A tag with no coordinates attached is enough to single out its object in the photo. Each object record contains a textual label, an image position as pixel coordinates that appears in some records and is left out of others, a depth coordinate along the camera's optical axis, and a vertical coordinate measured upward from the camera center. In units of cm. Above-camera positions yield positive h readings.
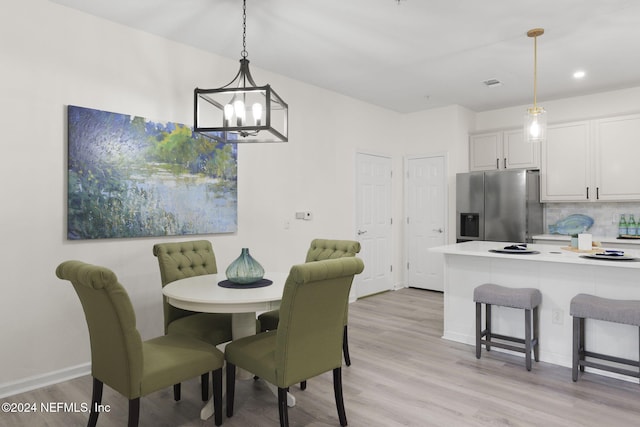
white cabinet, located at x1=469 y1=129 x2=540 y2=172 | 534 +86
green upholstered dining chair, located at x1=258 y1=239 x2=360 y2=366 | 300 -32
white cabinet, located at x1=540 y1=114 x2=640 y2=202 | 464 +64
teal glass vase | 253 -36
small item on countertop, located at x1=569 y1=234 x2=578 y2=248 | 346 -23
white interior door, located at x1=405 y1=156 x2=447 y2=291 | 573 -6
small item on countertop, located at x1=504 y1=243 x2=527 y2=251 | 347 -30
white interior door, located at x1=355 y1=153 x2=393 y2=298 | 538 -9
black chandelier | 219 +58
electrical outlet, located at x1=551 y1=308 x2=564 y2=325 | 315 -80
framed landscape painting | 294 +29
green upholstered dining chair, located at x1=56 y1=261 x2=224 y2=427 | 179 -68
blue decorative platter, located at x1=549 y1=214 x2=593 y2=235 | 510 -13
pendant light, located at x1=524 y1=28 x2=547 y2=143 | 321 +73
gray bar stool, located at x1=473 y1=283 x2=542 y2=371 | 302 -73
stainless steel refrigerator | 494 +11
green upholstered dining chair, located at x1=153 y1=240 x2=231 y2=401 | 262 -47
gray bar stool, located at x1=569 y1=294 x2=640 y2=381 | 262 -68
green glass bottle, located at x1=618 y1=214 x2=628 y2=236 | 475 -15
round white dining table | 217 -46
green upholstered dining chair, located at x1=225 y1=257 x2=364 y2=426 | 193 -62
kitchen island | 288 -58
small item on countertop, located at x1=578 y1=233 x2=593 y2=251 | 336 -23
